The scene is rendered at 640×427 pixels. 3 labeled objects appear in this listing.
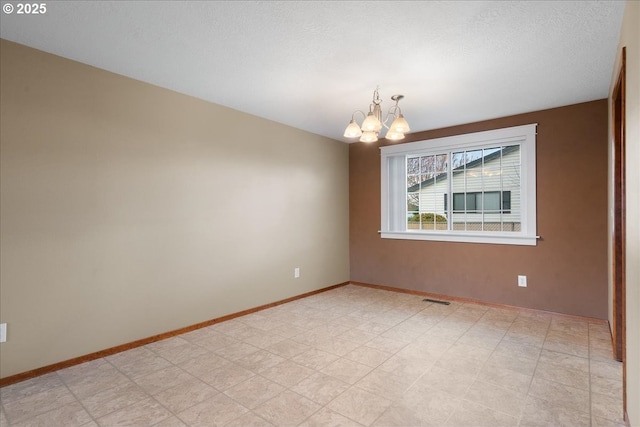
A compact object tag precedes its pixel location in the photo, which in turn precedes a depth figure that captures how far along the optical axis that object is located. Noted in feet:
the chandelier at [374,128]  8.79
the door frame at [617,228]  7.63
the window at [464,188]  13.00
